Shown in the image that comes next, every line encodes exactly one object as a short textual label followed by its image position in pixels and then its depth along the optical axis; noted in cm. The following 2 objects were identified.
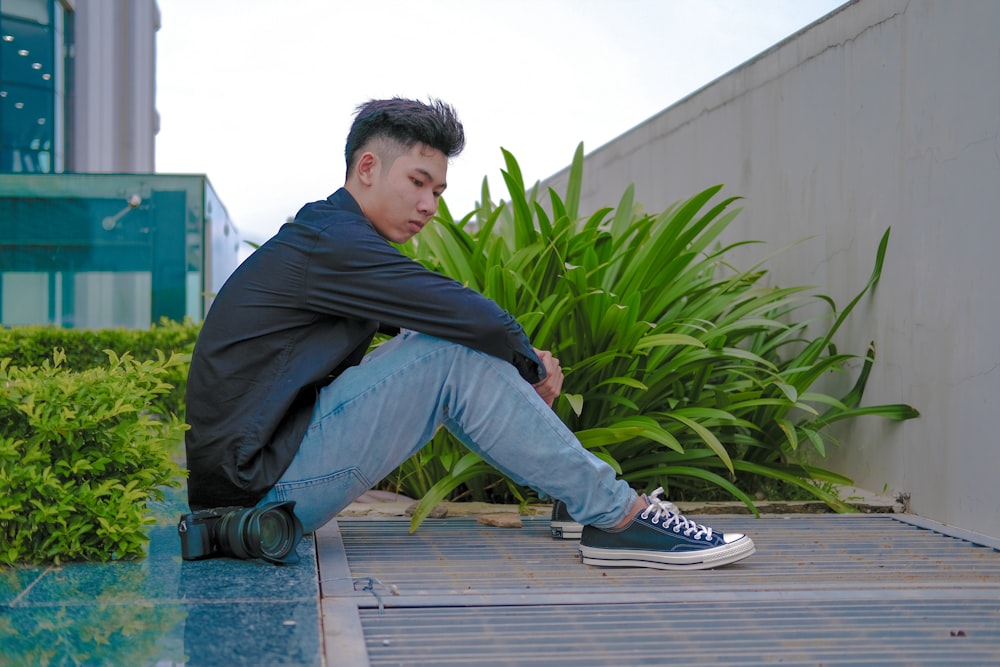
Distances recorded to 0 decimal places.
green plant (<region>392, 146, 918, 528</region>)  272
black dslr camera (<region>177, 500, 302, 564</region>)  182
